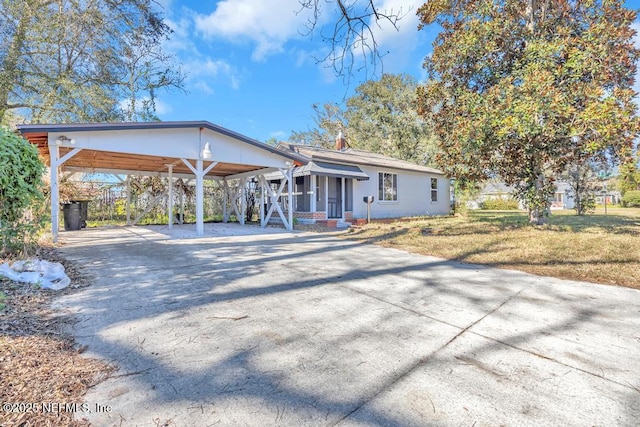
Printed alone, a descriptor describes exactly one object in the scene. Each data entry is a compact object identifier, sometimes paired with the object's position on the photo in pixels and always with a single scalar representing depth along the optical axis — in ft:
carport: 23.03
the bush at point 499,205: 114.21
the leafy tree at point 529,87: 23.50
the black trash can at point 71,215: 33.89
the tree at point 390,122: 88.58
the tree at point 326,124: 104.37
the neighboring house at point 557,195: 134.37
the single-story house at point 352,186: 43.34
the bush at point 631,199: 106.11
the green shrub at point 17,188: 13.65
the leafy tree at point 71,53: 33.09
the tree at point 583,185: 58.39
